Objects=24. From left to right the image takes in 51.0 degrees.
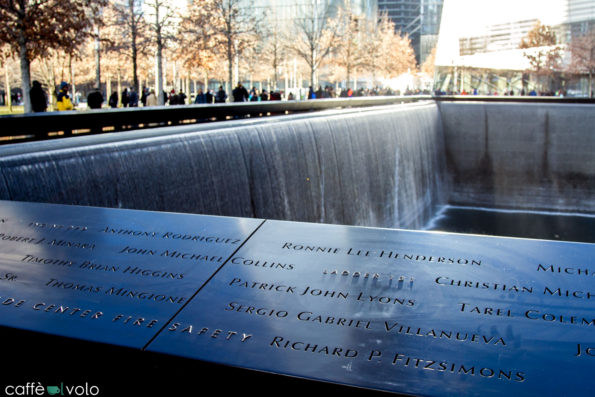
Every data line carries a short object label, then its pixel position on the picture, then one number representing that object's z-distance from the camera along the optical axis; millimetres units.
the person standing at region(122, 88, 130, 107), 21859
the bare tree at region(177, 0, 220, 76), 27250
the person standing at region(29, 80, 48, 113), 13430
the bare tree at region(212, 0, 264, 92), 27219
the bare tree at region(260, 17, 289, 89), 43844
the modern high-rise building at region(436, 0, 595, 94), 44781
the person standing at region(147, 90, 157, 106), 19430
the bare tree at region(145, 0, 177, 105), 23859
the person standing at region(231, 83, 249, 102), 20625
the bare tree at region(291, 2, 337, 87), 32312
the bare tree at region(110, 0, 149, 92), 24161
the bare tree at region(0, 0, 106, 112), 14141
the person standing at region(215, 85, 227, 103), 22141
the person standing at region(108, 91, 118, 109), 21041
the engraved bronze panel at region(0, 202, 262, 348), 1735
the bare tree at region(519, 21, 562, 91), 42938
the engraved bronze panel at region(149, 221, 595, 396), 1462
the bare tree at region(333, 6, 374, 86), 40816
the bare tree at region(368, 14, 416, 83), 47325
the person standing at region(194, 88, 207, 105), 21531
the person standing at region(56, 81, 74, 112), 14671
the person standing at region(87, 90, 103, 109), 16922
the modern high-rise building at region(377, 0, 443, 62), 78750
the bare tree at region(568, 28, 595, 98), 38844
